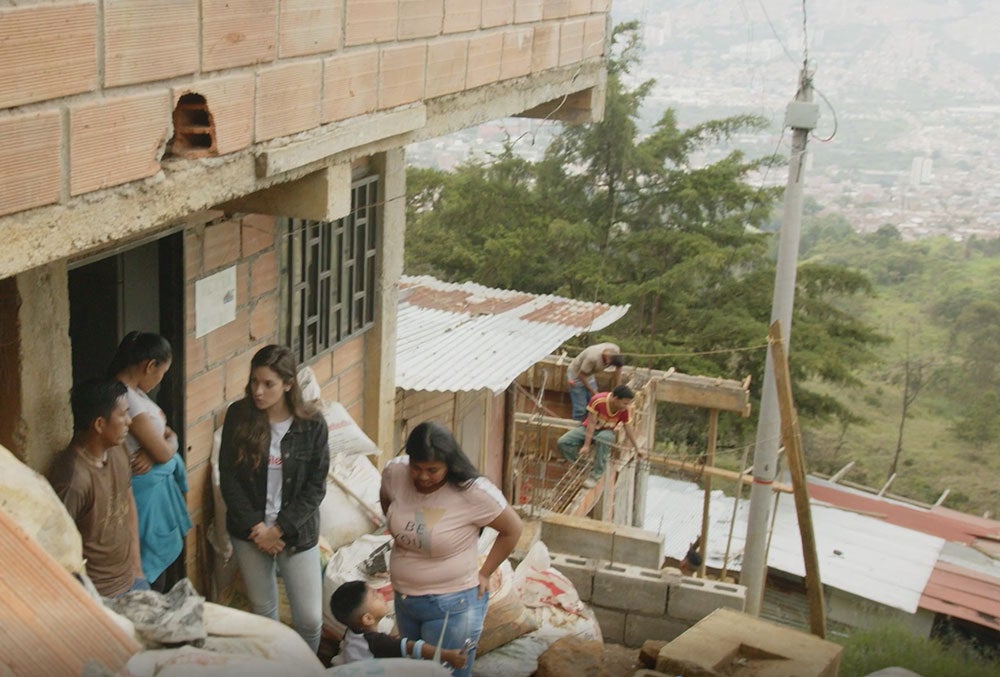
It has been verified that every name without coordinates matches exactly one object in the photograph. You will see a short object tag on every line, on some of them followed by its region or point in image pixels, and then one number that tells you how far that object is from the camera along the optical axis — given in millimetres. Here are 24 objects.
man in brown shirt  3914
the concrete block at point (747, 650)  3867
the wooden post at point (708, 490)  11333
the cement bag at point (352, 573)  5266
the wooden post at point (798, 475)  7312
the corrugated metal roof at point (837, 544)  14828
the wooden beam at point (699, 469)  10691
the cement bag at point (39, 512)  2600
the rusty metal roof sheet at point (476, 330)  8055
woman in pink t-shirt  4250
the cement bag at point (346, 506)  5727
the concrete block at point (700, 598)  6617
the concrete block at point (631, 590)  6738
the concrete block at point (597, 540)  8273
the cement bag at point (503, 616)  5324
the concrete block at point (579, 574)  6832
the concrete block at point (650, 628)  6754
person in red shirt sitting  11242
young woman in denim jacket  4691
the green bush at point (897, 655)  6824
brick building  2963
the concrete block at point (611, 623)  6852
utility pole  10453
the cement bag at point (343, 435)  6164
